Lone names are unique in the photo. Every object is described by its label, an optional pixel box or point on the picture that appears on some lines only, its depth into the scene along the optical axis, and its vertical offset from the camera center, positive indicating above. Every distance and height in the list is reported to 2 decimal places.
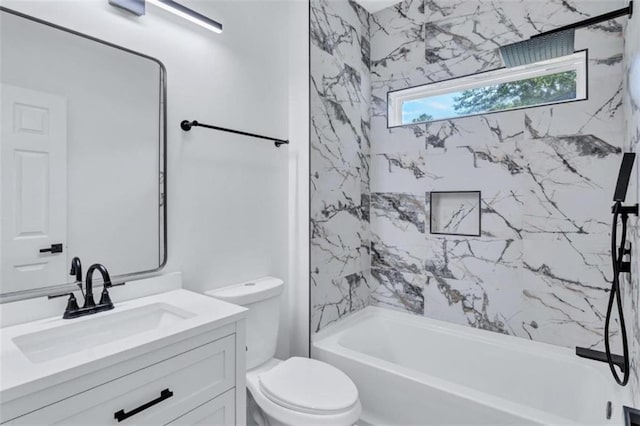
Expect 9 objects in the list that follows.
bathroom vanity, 0.85 -0.46
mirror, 1.18 +0.21
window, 2.09 +0.85
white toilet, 1.46 -0.82
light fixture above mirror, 1.45 +0.94
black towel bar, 1.68 +0.44
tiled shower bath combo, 1.94 +0.25
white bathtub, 1.60 -0.92
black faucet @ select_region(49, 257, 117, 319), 1.25 -0.34
